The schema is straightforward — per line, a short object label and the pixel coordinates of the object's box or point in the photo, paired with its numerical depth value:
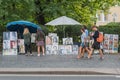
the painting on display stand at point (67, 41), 24.94
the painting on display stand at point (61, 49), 24.64
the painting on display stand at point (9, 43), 24.50
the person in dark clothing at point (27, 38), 23.97
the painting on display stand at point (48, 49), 24.68
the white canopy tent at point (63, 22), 24.75
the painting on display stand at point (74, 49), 24.61
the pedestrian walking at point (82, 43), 21.47
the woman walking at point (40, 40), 23.80
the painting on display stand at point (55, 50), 24.67
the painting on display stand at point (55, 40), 24.81
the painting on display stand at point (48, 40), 24.88
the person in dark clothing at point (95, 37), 21.03
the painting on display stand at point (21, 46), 24.78
